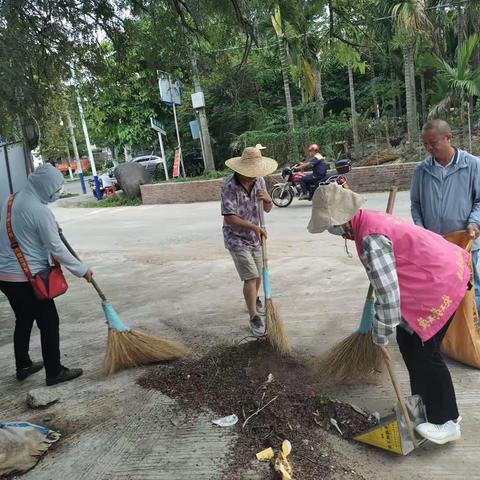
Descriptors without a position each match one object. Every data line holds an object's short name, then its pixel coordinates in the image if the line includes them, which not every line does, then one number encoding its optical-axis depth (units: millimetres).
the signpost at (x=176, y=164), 19000
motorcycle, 11438
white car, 23066
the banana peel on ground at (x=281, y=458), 2297
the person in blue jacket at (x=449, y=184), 3182
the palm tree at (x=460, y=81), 11109
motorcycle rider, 10922
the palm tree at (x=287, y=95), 14338
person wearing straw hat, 3953
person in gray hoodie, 3320
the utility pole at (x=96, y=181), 19578
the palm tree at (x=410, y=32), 10977
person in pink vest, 2227
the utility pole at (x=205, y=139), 16469
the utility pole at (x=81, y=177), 24459
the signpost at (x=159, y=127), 17672
